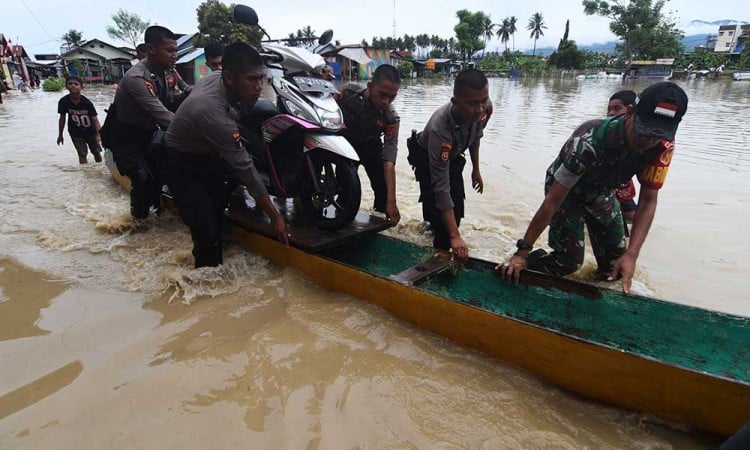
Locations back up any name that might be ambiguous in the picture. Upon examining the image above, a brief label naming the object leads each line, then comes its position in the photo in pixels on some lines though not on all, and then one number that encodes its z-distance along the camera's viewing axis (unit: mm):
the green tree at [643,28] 47719
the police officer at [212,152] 2773
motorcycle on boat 3406
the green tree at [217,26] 34500
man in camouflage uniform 2102
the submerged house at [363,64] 37728
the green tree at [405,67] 47031
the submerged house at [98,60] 36438
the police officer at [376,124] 3357
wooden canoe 1760
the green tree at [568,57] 51000
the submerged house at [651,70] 40044
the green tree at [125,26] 57188
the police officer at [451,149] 2758
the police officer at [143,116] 3854
